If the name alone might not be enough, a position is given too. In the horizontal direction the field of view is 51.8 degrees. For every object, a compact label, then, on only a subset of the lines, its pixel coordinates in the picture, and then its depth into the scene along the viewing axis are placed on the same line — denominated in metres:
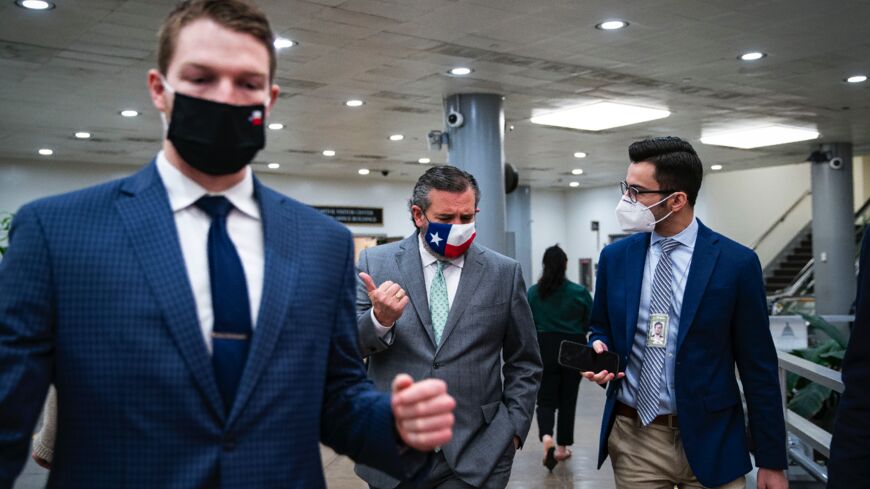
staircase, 24.23
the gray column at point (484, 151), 12.17
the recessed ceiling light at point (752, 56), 10.61
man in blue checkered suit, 1.50
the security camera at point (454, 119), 12.44
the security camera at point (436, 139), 12.33
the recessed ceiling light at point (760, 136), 17.06
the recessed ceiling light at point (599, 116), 14.24
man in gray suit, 3.36
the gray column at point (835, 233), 18.41
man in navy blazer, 3.33
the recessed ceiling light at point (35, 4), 7.84
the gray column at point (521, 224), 26.23
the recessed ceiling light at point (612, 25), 9.02
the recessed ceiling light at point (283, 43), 9.41
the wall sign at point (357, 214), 24.68
